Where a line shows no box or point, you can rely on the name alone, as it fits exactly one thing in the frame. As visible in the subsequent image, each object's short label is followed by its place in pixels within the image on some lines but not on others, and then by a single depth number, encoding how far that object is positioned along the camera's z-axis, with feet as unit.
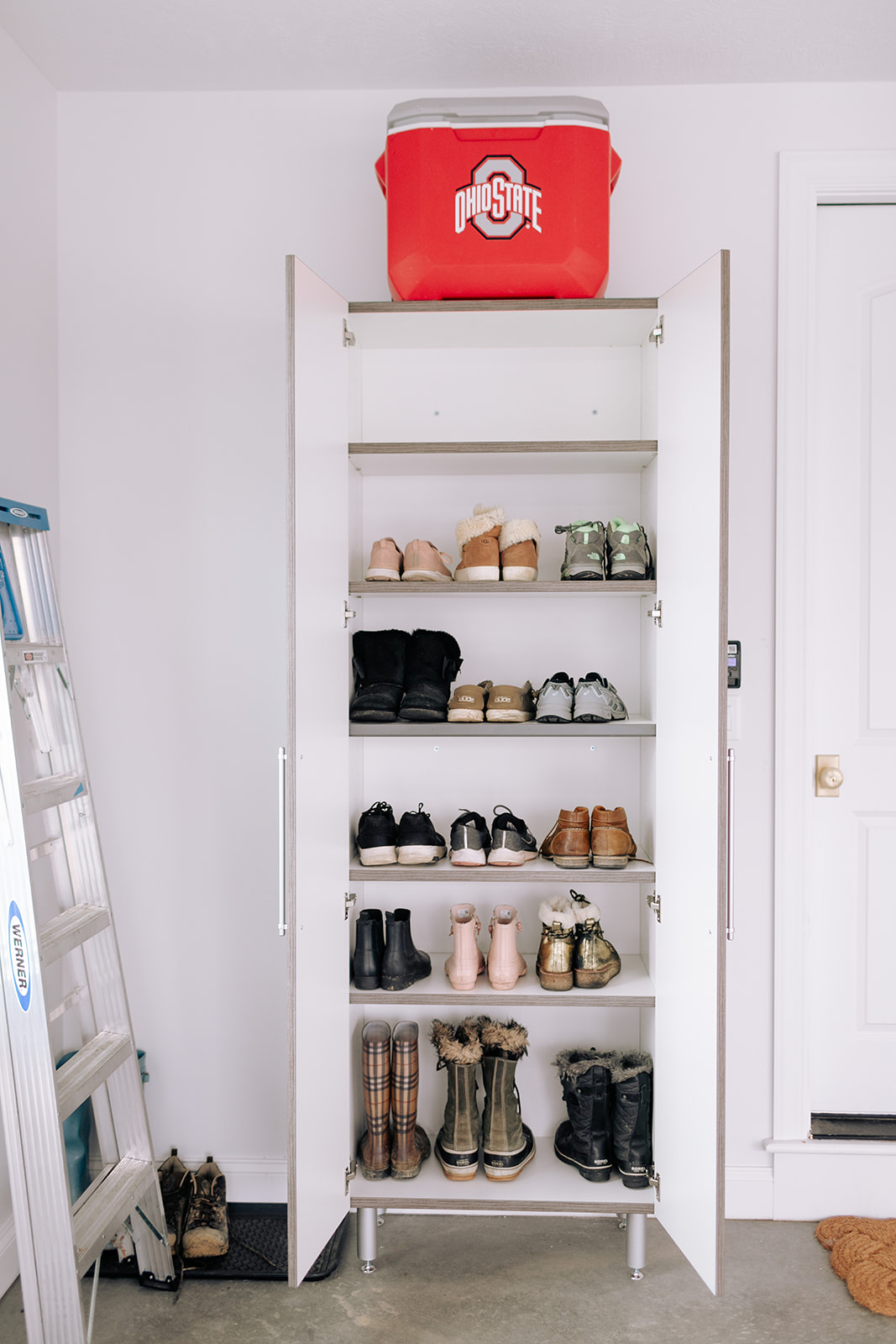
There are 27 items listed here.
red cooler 5.66
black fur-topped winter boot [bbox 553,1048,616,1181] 6.12
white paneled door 6.88
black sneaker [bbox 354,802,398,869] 6.19
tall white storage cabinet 5.32
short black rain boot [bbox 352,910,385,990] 6.17
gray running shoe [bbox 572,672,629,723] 6.06
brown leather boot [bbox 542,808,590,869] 6.14
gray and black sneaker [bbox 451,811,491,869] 6.20
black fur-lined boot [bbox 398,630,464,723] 6.12
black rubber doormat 6.05
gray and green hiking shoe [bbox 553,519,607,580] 6.03
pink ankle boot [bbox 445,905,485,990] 6.20
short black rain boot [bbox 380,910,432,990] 6.15
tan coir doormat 5.70
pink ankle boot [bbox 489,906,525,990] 6.15
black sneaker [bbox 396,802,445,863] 6.15
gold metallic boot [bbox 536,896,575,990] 6.08
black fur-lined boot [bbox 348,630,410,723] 6.14
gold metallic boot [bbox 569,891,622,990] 6.07
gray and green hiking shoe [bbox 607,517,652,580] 6.06
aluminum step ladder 4.77
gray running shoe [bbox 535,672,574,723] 6.05
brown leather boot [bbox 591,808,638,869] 6.11
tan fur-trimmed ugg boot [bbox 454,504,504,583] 6.13
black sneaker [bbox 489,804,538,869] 6.18
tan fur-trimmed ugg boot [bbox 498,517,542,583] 6.14
